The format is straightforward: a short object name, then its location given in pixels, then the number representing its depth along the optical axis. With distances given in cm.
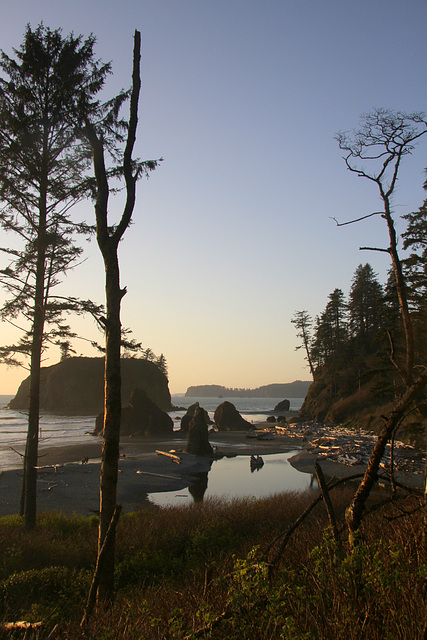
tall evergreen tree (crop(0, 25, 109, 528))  1330
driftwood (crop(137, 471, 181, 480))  2800
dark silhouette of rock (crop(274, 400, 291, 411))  11676
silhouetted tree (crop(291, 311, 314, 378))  7712
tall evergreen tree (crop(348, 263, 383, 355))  6756
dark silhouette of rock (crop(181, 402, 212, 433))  6333
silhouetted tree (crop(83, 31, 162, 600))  742
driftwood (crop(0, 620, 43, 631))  565
